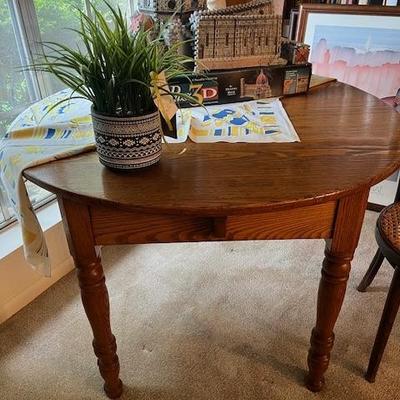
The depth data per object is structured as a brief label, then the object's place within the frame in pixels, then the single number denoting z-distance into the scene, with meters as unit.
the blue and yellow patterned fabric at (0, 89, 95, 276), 0.89
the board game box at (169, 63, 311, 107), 1.16
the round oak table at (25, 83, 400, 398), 0.76
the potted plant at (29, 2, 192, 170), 0.77
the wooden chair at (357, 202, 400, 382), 1.08
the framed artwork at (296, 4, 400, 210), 1.81
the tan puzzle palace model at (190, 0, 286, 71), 1.19
